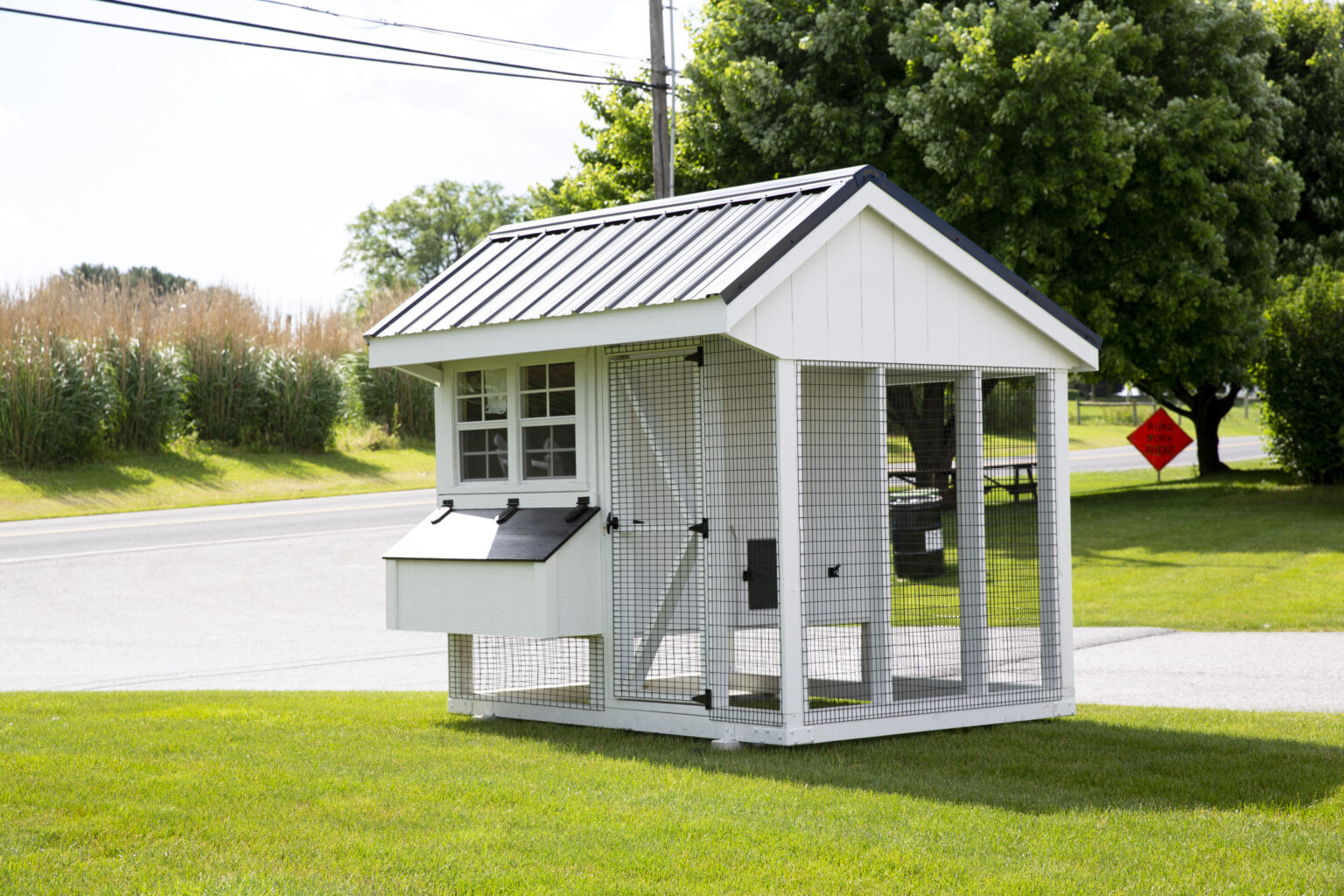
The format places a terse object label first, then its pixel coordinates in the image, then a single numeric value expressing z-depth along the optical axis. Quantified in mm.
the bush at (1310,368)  21688
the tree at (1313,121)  24219
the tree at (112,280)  28356
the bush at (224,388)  28672
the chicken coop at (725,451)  8008
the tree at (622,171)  23422
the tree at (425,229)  72250
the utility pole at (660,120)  18281
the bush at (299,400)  29562
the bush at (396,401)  32800
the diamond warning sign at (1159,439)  25094
